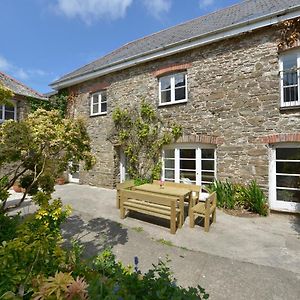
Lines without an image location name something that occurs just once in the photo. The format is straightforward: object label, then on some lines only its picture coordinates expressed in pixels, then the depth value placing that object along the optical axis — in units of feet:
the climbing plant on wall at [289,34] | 21.09
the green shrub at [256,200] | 21.94
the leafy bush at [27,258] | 6.37
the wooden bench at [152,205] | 17.07
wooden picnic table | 18.25
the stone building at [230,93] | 22.09
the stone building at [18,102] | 38.99
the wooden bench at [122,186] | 22.80
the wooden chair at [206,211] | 17.43
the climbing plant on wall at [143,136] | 29.45
